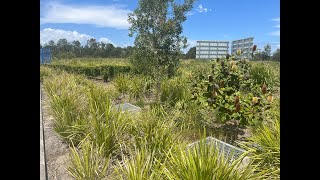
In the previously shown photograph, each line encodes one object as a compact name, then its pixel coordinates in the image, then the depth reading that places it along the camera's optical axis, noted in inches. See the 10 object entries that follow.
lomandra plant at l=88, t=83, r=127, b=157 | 111.7
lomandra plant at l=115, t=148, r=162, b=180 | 76.5
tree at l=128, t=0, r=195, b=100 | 229.0
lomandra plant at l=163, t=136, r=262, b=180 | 68.3
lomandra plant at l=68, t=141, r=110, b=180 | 90.3
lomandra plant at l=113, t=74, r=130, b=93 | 268.6
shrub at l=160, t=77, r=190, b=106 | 207.8
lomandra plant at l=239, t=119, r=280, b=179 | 89.9
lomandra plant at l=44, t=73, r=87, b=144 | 129.3
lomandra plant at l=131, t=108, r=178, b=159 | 103.3
